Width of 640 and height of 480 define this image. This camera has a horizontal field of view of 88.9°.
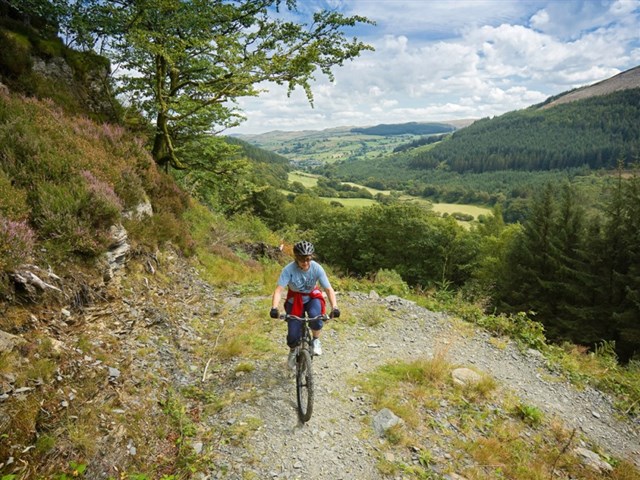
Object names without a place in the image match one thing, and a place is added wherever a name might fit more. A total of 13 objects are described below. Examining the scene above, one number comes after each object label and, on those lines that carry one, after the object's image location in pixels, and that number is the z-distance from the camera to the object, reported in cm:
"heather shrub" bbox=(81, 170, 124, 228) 632
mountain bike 517
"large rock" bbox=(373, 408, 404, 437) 530
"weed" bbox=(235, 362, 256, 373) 639
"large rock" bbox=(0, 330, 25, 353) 391
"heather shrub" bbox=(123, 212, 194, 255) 772
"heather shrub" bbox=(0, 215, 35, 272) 452
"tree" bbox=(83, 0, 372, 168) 927
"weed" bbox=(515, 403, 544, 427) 604
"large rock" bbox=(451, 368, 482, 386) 679
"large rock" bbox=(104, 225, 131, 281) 642
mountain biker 542
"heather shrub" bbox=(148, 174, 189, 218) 968
